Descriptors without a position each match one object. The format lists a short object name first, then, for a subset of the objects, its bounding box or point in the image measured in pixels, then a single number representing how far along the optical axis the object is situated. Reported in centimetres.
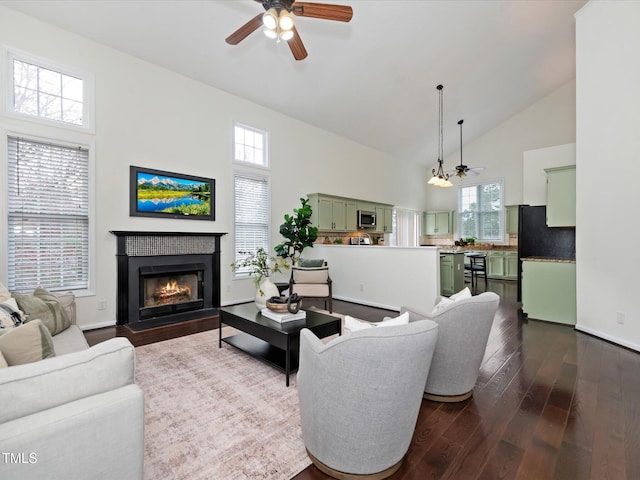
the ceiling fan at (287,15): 256
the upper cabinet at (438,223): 1019
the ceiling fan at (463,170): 634
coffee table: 269
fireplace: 440
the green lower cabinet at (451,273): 610
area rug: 168
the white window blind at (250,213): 582
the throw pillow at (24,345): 127
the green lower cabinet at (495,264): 871
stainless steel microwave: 805
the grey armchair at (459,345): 211
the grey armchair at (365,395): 139
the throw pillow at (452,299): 233
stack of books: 297
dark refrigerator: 495
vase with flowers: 336
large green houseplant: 620
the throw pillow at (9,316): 183
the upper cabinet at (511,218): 867
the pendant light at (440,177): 610
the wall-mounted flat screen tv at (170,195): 456
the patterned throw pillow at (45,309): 241
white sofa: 94
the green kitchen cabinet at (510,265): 845
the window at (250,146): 582
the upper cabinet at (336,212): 691
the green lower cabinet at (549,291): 436
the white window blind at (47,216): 371
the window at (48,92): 370
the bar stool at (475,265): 743
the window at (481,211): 924
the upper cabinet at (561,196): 444
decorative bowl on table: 306
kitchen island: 477
